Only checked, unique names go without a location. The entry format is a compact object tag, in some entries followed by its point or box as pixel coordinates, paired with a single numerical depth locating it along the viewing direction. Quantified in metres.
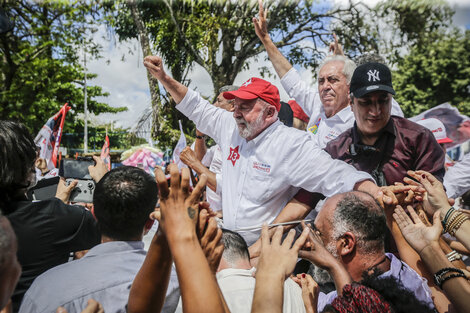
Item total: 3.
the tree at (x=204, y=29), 9.27
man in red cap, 2.33
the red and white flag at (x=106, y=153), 4.77
